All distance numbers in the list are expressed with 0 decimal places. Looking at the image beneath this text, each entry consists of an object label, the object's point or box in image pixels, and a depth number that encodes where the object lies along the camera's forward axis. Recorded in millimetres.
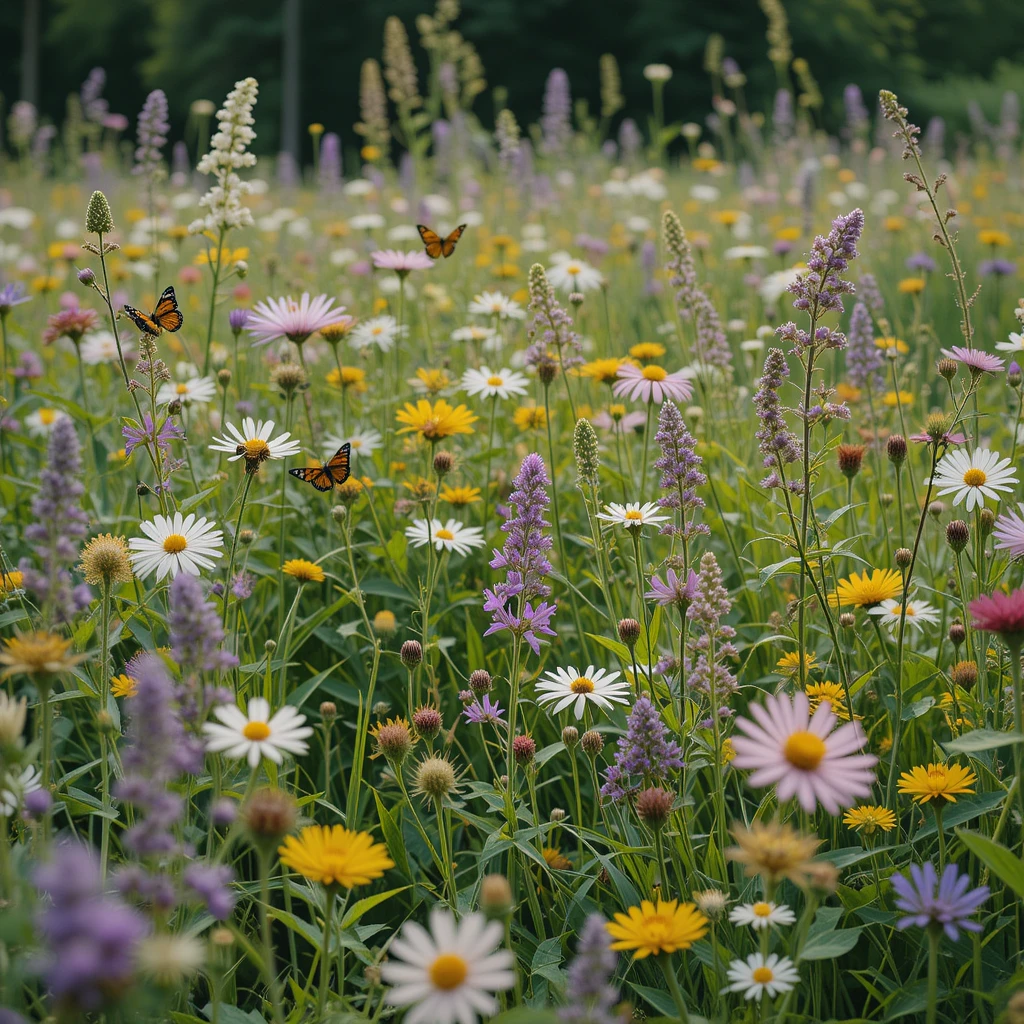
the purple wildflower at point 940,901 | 1184
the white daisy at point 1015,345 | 1372
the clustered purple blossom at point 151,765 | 1086
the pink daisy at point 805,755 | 1151
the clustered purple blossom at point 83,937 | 877
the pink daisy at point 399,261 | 1601
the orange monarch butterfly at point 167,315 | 1370
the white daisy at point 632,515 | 1350
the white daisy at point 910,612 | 1342
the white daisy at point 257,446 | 1338
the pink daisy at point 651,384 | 1474
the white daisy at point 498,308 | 1683
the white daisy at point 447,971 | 1115
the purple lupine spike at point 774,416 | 1287
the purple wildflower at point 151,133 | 1564
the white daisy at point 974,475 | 1338
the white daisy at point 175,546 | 1313
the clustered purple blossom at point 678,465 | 1301
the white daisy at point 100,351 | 1719
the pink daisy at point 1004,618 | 1204
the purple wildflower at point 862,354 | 1547
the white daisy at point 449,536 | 1422
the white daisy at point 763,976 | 1192
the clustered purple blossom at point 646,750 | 1252
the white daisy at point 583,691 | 1315
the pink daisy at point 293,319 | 1427
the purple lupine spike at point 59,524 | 1170
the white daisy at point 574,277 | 1908
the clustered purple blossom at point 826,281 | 1274
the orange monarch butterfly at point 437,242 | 1656
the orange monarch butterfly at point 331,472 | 1365
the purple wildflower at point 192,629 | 1161
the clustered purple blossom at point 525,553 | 1274
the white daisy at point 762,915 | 1200
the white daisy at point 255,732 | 1176
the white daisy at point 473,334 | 1707
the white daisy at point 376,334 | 1700
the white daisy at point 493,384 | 1551
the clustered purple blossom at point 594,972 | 1113
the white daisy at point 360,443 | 1545
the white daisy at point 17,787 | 1186
